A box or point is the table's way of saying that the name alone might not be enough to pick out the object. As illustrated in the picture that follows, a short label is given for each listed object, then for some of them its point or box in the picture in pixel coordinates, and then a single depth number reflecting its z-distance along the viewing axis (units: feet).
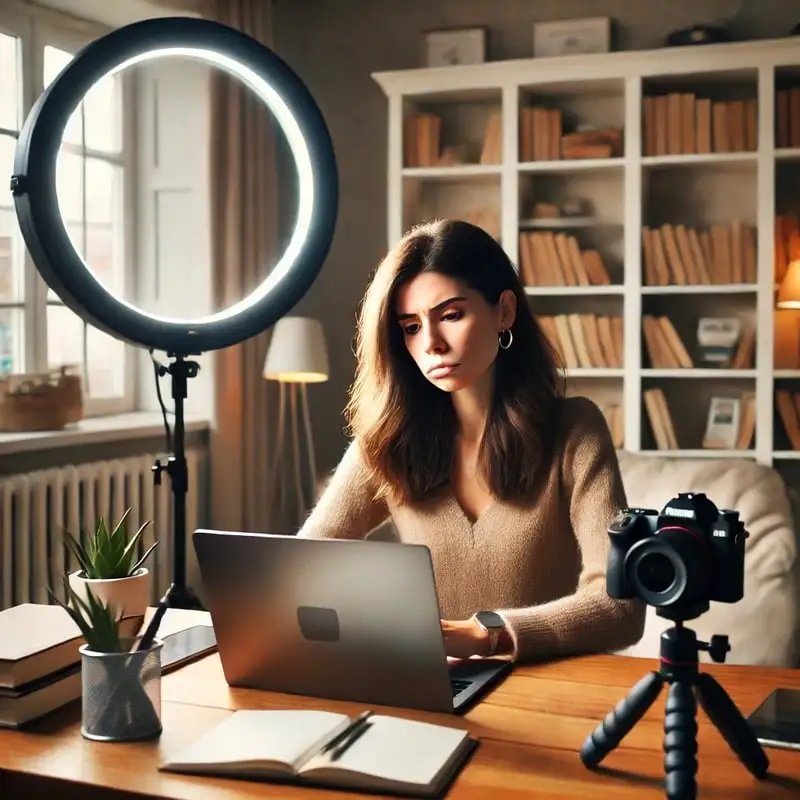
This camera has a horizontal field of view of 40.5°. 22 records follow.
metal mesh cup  3.57
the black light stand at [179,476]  4.83
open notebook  3.14
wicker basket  9.77
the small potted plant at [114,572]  4.33
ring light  4.40
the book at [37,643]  3.77
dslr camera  3.09
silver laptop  3.73
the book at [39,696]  3.73
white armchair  7.12
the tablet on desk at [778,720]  3.52
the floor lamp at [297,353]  11.73
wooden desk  3.19
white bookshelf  11.50
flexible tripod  3.03
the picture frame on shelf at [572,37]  12.48
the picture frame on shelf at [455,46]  12.96
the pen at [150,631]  3.61
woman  5.42
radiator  9.27
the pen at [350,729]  3.36
